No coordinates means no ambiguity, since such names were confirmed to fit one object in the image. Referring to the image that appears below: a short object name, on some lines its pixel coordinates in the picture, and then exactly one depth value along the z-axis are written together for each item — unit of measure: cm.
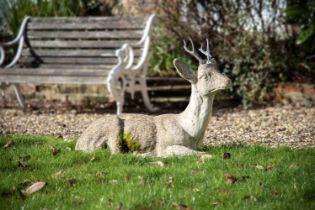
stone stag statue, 1077
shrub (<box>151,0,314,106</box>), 2036
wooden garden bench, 1834
